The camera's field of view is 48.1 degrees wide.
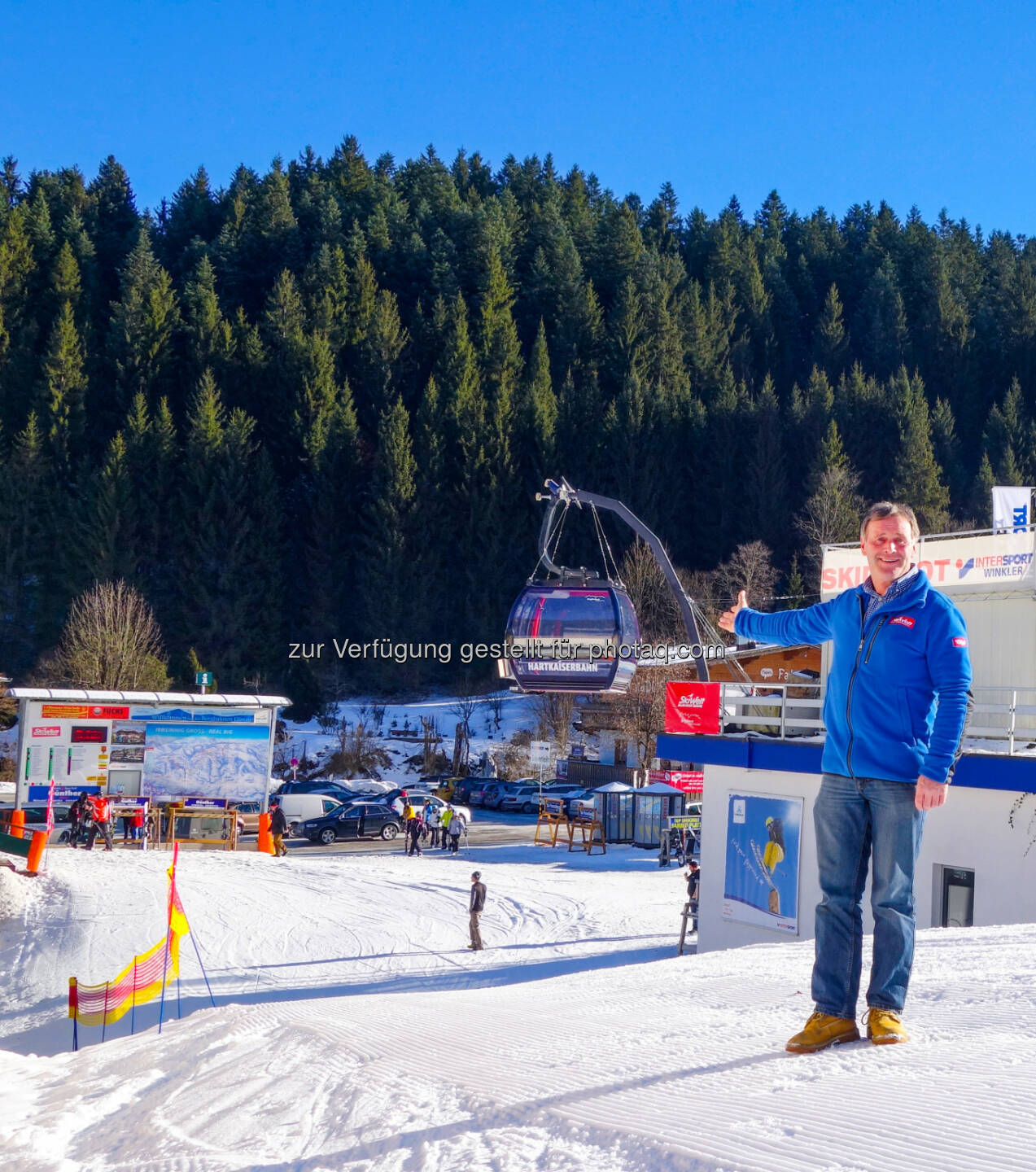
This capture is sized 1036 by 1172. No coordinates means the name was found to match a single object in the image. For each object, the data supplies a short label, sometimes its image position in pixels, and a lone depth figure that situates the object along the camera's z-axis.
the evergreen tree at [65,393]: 72.56
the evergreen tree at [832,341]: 98.75
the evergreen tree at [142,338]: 77.31
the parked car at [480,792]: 44.41
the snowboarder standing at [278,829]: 27.56
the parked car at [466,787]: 45.09
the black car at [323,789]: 40.81
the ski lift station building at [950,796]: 13.05
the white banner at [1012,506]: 19.80
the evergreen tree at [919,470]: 74.81
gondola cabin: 20.78
